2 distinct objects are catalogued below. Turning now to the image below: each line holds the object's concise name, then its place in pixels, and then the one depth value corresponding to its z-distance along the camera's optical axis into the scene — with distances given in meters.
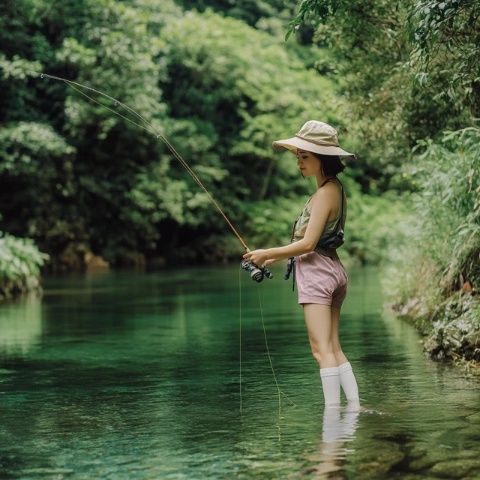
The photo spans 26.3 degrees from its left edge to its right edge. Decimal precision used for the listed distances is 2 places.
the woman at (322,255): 6.54
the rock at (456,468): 4.88
